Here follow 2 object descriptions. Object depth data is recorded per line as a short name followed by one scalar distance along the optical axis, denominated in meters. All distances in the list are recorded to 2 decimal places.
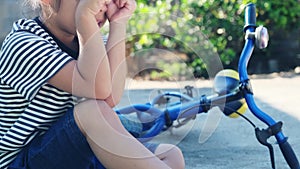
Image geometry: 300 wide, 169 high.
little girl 1.71
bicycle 2.13
